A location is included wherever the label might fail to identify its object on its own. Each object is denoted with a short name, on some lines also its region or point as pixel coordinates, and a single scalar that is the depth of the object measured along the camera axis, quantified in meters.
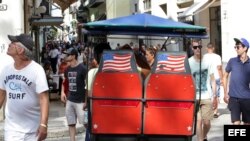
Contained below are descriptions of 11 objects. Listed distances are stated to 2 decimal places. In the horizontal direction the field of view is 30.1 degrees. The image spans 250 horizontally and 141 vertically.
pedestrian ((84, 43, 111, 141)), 6.72
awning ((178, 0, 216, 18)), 16.40
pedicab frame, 6.21
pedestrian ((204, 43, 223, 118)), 10.61
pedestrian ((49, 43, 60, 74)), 23.28
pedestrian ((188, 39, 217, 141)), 7.43
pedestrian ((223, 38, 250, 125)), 6.97
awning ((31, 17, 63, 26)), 16.15
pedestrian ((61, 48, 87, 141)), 7.66
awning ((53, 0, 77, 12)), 25.67
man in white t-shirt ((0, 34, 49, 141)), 4.62
